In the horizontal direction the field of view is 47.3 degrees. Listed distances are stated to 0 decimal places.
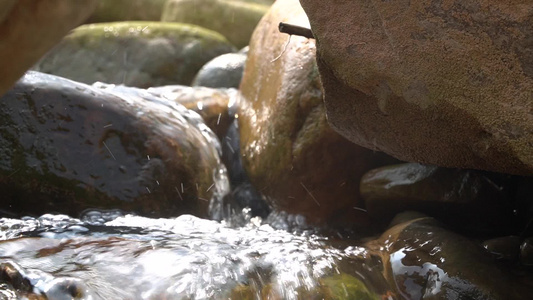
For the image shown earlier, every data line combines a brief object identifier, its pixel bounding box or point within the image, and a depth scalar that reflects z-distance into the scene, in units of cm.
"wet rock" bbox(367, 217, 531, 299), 284
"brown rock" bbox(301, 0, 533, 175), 231
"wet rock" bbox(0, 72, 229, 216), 385
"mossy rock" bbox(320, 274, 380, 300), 283
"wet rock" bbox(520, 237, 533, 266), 325
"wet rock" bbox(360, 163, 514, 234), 379
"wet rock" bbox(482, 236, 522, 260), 329
